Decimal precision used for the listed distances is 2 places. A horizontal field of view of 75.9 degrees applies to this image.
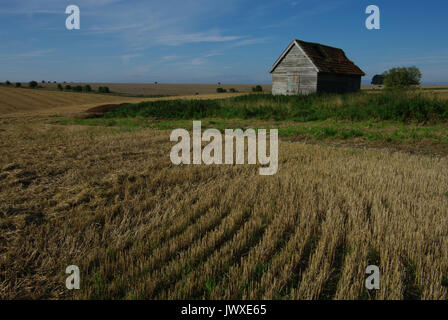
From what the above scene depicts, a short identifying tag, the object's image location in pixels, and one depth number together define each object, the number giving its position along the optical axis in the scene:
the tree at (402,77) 51.00
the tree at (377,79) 123.24
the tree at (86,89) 66.19
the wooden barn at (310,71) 26.06
